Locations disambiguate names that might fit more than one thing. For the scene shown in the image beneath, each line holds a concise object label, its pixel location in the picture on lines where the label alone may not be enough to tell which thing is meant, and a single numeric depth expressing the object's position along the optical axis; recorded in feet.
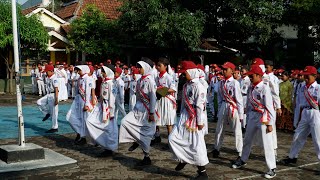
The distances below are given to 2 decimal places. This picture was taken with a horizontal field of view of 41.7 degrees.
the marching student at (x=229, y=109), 26.84
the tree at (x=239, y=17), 67.92
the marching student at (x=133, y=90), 47.08
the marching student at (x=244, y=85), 36.52
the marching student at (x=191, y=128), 21.44
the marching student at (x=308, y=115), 24.49
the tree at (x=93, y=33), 77.15
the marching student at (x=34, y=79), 79.30
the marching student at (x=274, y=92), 26.02
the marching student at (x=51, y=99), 36.01
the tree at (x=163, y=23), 65.67
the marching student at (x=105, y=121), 27.73
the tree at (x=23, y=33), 71.20
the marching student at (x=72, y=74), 69.10
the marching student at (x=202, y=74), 34.86
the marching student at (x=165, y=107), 31.65
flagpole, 23.82
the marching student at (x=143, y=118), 25.16
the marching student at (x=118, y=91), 29.45
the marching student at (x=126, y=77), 57.82
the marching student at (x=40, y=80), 77.56
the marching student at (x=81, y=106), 30.71
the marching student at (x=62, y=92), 41.99
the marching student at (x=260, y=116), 22.50
